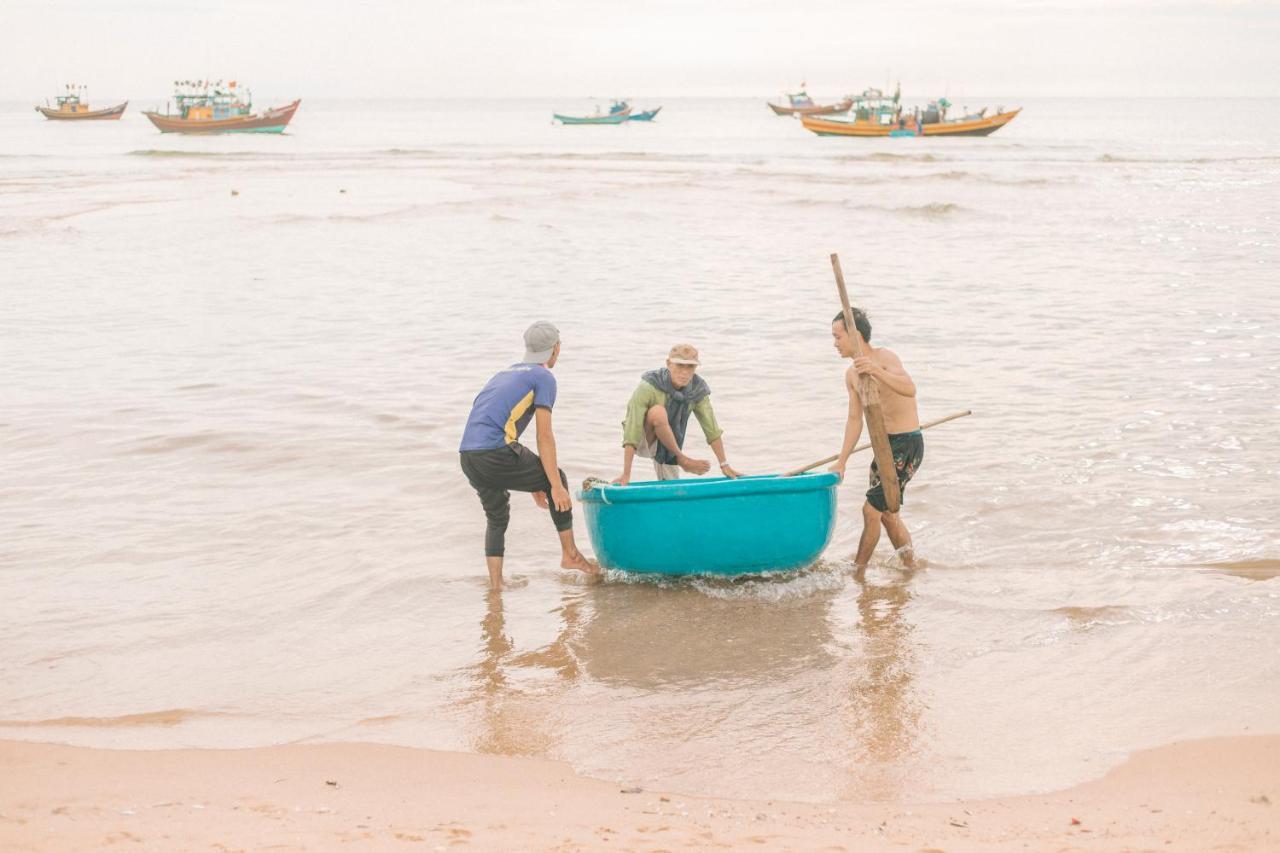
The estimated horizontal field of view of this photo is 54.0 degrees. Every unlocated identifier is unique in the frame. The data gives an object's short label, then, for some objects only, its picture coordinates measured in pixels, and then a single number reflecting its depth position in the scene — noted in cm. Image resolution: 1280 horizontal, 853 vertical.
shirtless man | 612
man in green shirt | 648
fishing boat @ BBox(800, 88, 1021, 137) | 6731
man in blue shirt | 605
